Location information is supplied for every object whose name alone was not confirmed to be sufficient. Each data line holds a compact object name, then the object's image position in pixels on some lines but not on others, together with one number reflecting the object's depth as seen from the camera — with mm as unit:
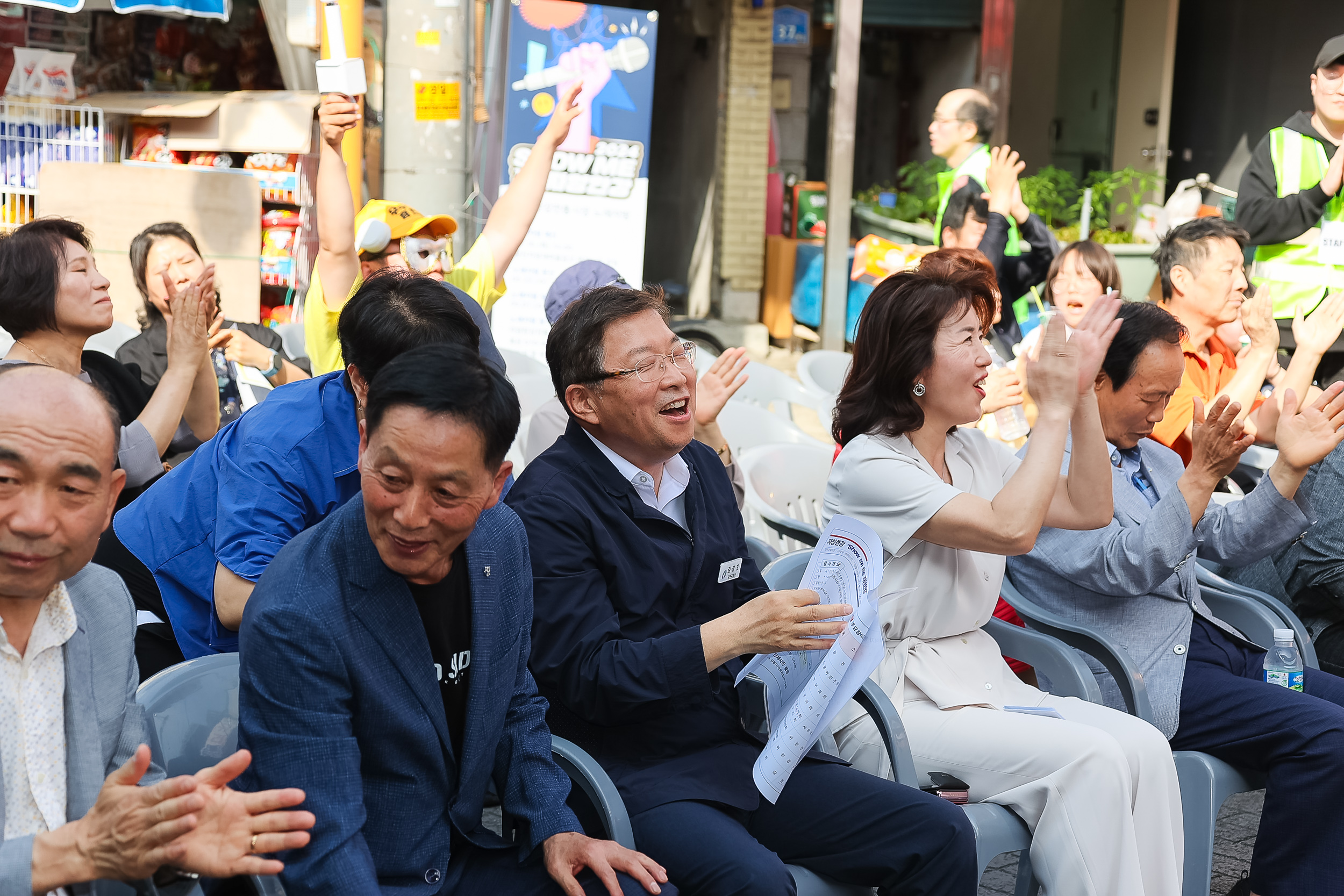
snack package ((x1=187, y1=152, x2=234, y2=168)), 6746
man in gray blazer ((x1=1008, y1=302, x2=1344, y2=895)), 2869
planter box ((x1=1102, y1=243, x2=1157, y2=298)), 8508
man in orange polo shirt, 4137
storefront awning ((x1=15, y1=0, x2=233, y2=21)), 5578
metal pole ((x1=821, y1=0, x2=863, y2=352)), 8555
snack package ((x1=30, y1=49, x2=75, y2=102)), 6613
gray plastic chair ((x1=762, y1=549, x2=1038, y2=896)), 2492
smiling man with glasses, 2205
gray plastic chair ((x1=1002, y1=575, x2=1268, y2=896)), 2854
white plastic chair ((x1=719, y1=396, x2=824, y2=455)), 4699
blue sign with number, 10562
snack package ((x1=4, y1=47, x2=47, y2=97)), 6500
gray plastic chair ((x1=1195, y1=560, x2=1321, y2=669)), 3385
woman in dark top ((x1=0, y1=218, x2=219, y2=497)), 3025
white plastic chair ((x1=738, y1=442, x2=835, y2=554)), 3965
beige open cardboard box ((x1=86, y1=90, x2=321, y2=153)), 6602
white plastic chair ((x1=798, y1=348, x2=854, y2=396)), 5543
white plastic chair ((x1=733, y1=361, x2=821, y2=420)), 5551
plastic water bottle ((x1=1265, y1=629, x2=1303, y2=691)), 3268
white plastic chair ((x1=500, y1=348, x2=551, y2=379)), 5484
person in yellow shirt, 3705
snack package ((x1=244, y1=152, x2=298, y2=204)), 6719
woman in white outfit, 2510
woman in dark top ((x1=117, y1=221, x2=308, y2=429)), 4207
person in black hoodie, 5473
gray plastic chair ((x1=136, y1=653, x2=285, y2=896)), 2053
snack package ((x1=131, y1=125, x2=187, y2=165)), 6770
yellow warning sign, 5098
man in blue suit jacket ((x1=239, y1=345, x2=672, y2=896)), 1816
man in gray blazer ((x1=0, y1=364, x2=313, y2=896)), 1547
